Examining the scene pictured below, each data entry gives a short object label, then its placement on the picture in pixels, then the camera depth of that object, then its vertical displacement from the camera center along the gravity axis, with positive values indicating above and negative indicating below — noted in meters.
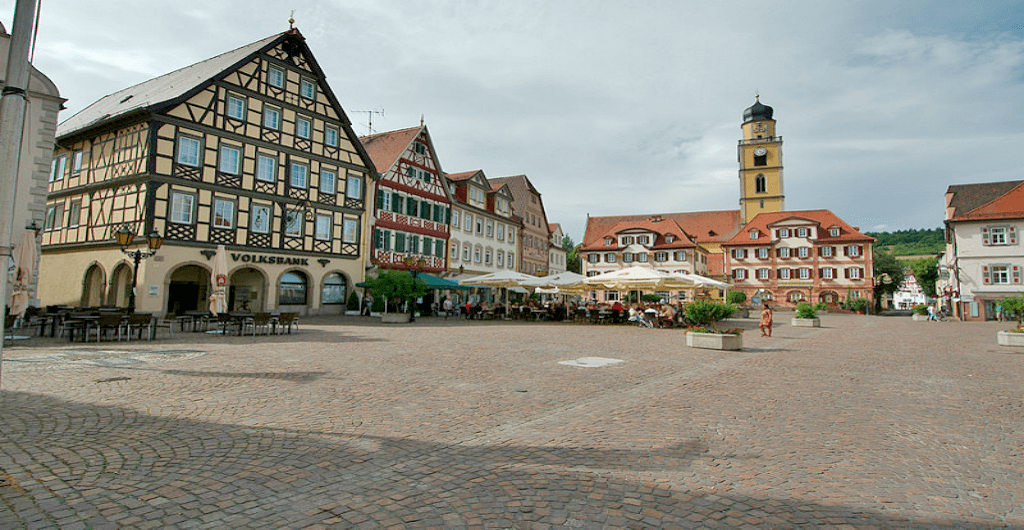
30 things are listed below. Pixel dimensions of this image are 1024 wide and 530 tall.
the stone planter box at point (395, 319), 25.96 -0.44
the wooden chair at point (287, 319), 17.64 -0.39
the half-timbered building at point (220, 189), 23.94 +5.54
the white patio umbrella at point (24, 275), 12.49 +0.61
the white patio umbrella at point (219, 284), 17.50 +0.68
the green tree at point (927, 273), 87.56 +7.95
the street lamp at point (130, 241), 16.28 +1.83
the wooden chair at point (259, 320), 16.97 -0.43
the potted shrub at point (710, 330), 15.79 -0.37
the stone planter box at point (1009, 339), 18.08 -0.45
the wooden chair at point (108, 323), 13.88 -0.52
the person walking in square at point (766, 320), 21.27 -0.04
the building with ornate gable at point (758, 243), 60.19 +8.84
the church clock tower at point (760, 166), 80.00 +22.12
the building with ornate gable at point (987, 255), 43.31 +5.46
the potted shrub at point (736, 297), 52.51 +1.99
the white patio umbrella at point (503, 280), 29.81 +1.75
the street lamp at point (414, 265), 26.19 +2.12
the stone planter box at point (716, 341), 15.73 -0.68
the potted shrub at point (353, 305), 31.17 +0.19
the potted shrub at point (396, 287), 25.25 +1.03
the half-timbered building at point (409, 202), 34.91 +7.17
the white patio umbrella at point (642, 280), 24.38 +1.57
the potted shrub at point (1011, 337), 18.06 -0.40
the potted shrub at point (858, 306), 54.59 +1.49
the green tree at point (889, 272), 75.59 +7.00
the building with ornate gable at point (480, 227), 42.50 +7.00
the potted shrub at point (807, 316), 29.41 +0.18
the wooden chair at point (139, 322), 14.71 -0.50
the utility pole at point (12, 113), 3.88 +1.33
